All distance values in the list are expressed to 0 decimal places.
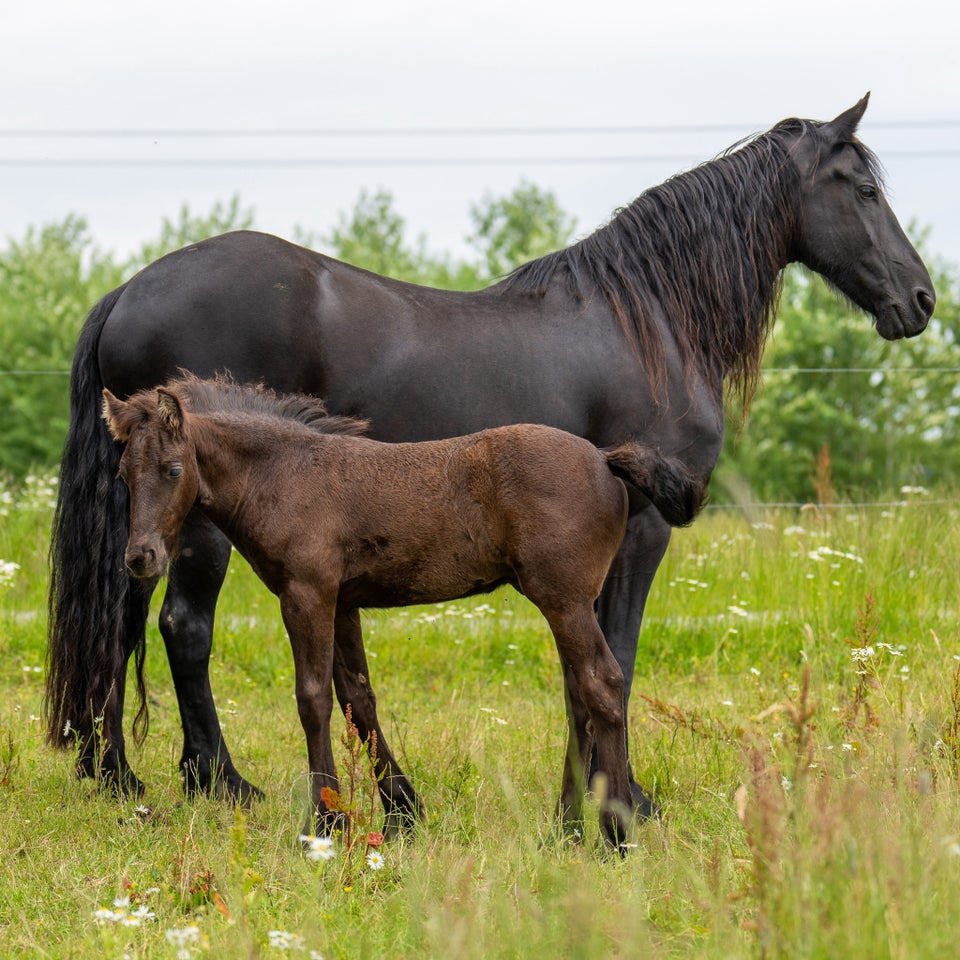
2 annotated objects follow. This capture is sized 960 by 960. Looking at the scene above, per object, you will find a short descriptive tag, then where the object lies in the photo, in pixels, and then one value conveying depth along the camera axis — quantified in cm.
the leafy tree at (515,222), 4841
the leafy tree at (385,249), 4234
